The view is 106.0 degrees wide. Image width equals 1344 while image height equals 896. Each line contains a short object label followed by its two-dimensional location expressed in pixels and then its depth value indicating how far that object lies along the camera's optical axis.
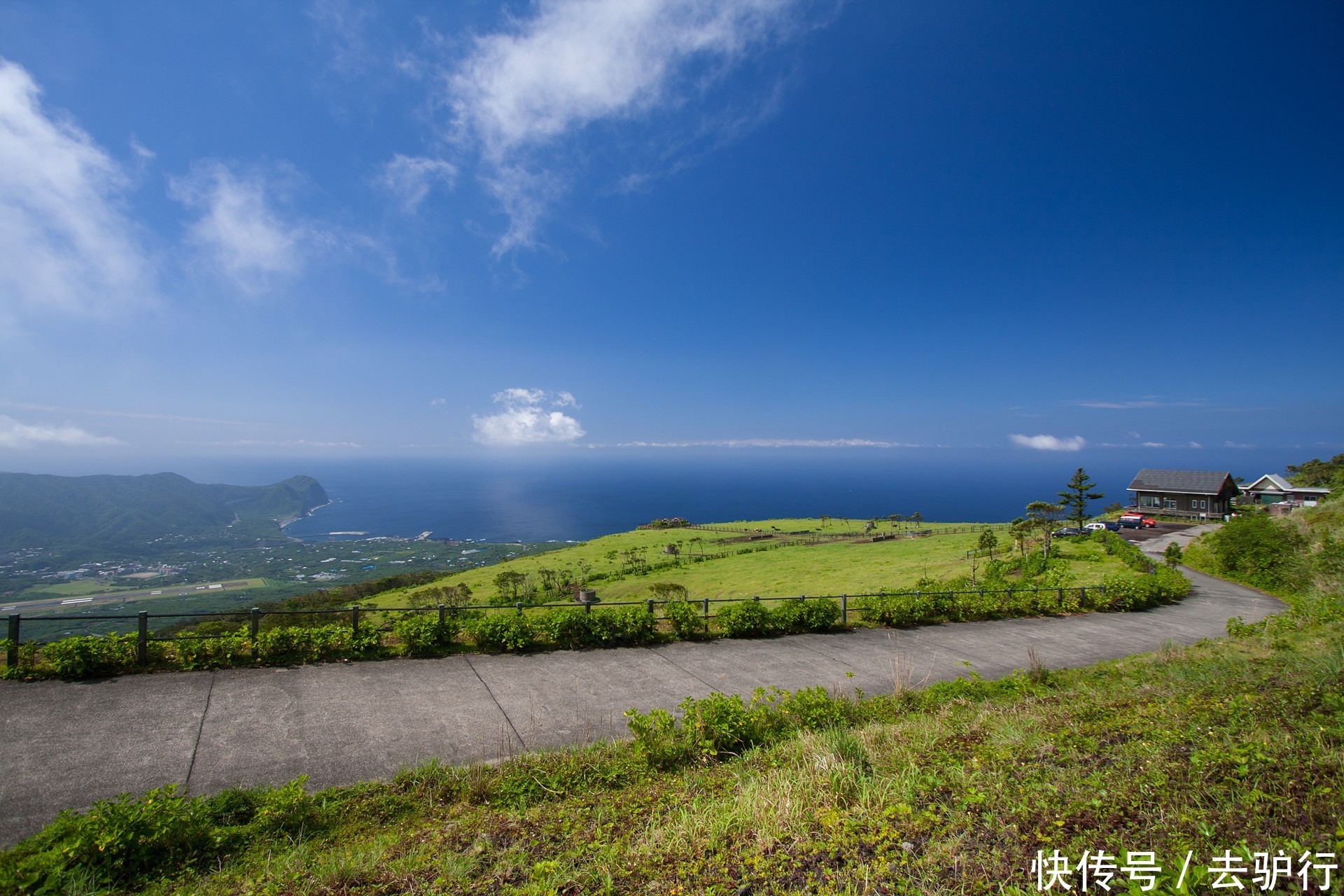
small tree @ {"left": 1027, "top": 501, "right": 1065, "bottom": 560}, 30.50
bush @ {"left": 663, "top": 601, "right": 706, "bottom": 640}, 13.39
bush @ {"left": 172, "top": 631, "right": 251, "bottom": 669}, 9.80
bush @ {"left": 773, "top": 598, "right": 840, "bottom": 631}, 14.41
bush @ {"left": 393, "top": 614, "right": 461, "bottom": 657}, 11.12
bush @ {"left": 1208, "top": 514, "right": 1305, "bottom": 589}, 21.55
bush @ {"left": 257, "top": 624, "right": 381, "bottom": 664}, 10.23
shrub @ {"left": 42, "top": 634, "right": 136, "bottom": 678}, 8.91
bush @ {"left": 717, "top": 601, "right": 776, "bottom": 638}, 13.85
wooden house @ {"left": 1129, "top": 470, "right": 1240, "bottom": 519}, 52.38
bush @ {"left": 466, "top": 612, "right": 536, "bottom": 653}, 11.66
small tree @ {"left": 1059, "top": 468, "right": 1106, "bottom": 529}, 36.91
